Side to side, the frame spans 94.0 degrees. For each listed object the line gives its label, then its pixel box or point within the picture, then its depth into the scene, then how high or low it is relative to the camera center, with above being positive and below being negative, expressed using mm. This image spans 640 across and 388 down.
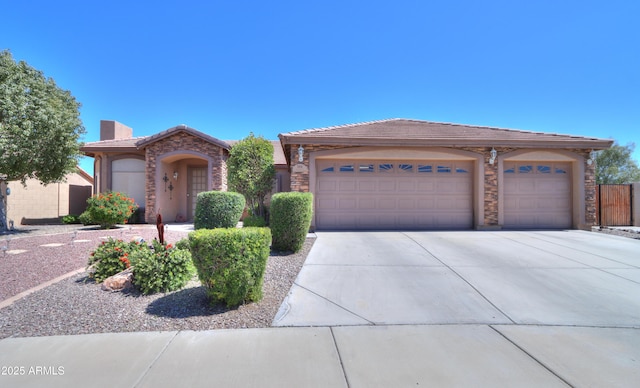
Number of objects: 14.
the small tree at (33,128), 9234 +2328
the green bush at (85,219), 11923 -846
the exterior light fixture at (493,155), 10680 +1492
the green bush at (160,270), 4352 -1086
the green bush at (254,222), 8148 -673
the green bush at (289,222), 6746 -554
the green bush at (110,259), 4859 -1011
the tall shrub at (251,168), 9633 +965
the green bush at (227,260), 3572 -762
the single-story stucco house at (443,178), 10570 +697
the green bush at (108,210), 10812 -425
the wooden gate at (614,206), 11734 -383
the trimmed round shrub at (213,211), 7805 -346
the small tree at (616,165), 26172 +2739
